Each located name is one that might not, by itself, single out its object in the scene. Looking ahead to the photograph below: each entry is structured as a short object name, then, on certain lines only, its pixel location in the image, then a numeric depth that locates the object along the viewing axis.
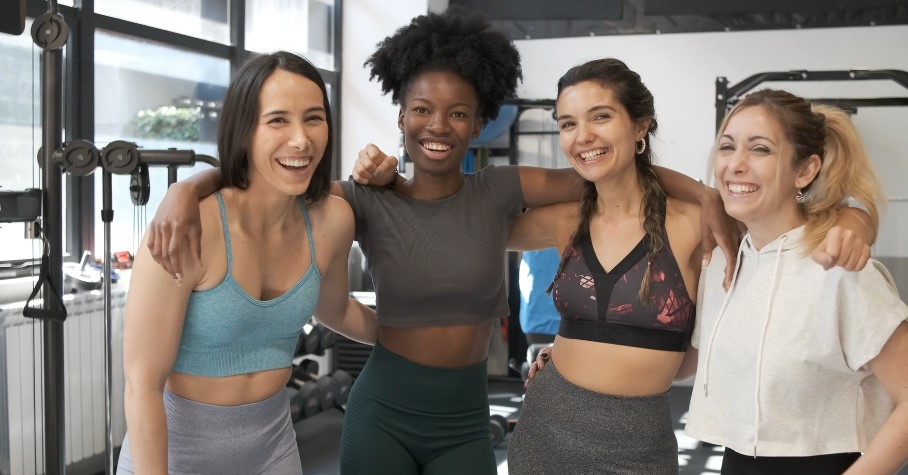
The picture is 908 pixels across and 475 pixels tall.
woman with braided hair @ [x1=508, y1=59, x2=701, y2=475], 1.82
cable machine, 2.14
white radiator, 3.61
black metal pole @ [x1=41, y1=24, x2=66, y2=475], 2.16
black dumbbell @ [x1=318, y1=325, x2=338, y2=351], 4.88
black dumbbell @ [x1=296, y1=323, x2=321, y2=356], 4.79
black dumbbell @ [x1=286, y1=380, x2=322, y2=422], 4.69
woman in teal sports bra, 1.57
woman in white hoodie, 1.45
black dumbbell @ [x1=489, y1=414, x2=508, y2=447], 4.88
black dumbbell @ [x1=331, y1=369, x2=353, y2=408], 4.97
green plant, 4.79
